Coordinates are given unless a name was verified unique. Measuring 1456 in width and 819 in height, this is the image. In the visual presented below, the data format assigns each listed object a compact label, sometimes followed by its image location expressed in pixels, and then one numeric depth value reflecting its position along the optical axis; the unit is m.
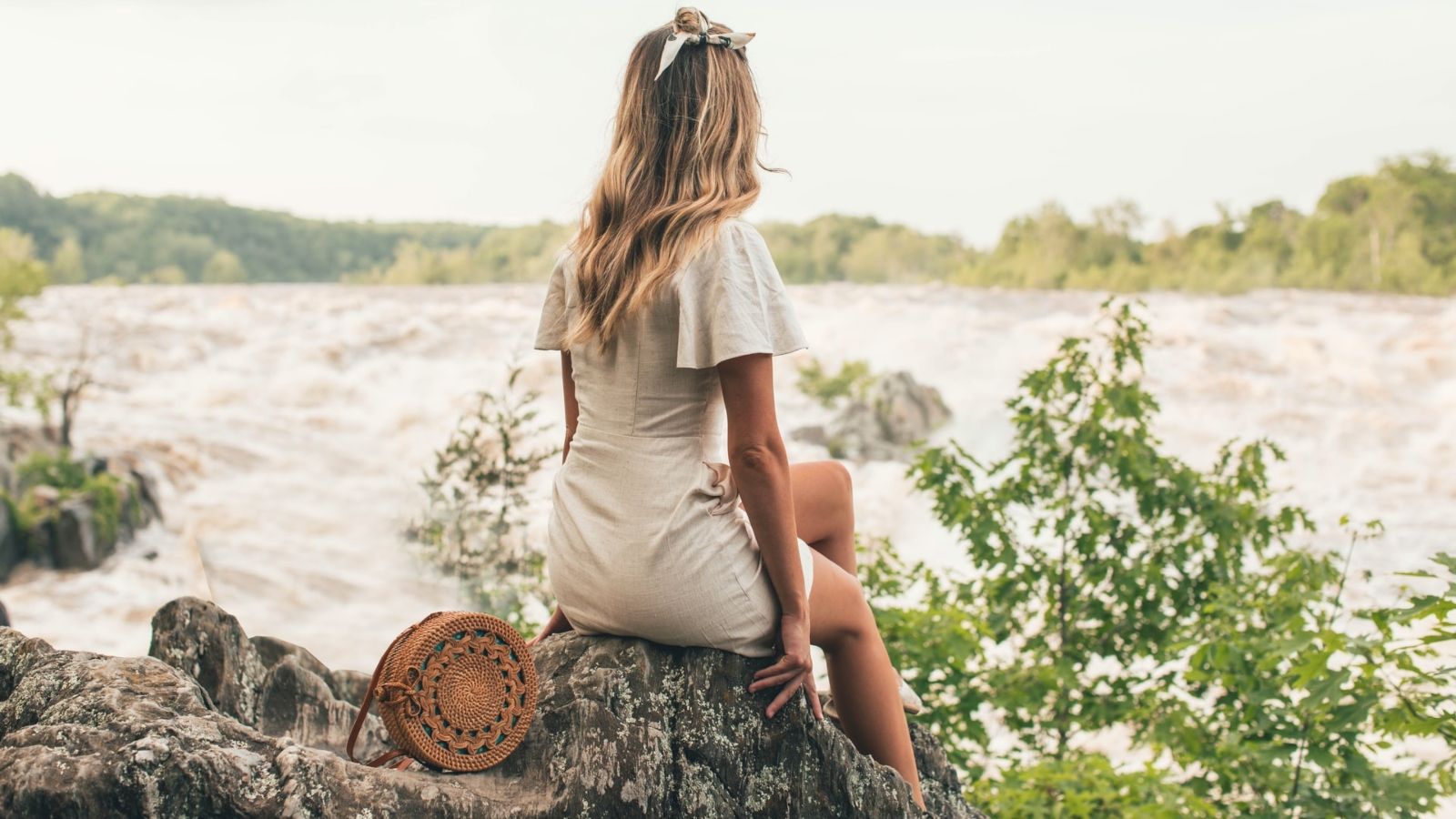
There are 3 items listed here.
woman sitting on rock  1.62
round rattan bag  1.53
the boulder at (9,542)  8.58
